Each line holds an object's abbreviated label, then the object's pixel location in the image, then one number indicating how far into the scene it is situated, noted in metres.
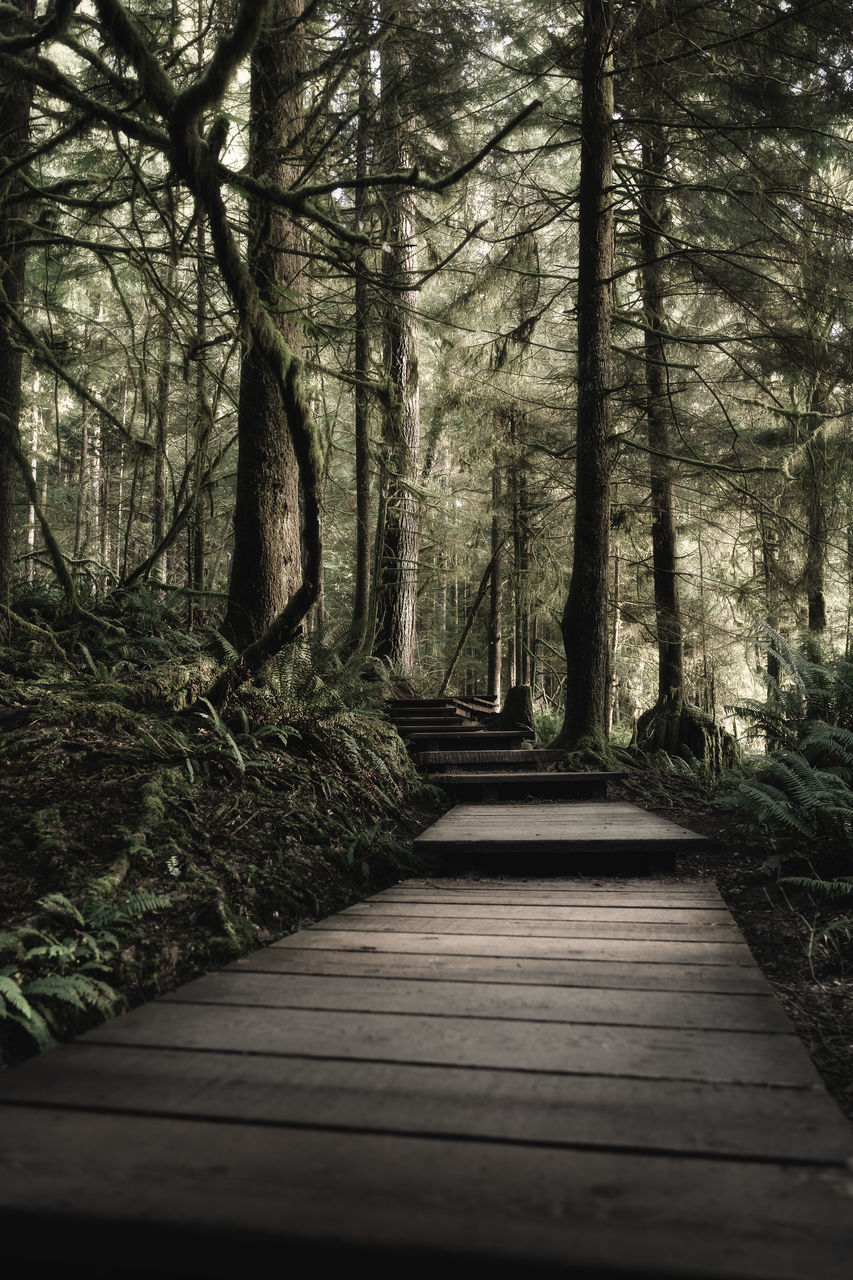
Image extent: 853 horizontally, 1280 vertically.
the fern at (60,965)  2.44
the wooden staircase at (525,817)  4.16
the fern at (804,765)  4.44
